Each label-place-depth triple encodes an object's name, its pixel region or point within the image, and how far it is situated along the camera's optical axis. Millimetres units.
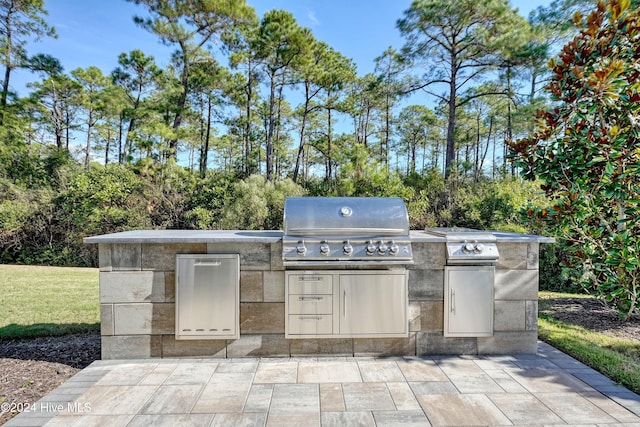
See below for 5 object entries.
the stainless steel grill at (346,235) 2869
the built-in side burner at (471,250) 2959
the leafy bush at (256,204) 10086
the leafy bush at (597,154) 3193
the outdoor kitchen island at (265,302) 2895
